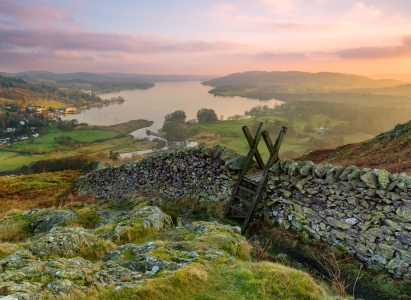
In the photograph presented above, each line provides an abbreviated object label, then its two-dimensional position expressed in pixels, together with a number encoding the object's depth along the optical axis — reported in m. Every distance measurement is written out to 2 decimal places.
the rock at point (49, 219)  7.68
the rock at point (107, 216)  8.24
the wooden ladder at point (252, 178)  7.47
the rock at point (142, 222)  5.74
